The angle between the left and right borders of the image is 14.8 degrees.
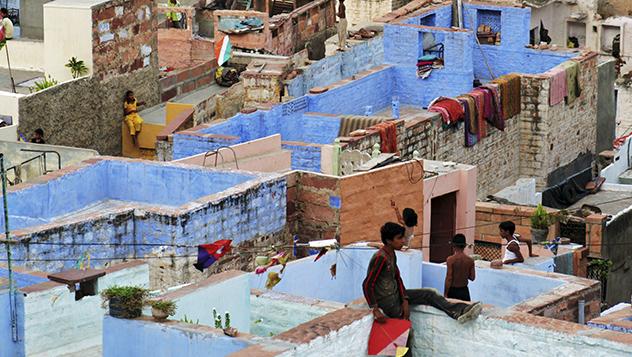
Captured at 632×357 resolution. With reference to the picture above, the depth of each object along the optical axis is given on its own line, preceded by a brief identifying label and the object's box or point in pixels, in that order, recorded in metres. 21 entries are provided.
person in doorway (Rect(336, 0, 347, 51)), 48.25
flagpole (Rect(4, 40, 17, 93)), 45.25
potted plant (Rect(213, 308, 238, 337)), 22.36
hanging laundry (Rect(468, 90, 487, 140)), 45.19
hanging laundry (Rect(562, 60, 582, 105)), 48.09
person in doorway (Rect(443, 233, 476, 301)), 25.88
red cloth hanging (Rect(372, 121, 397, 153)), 40.38
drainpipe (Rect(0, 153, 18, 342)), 25.17
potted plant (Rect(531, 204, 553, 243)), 37.25
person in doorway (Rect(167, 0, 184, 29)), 53.12
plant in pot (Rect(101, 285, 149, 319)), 22.81
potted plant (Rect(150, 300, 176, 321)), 22.83
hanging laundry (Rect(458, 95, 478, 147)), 44.66
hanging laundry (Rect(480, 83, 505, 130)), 45.72
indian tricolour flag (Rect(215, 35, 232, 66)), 48.28
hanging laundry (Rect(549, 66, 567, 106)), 47.31
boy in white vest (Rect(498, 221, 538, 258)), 28.78
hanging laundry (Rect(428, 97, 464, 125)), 43.69
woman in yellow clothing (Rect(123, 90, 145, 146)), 44.59
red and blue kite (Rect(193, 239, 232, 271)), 29.80
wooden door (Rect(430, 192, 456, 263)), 38.75
